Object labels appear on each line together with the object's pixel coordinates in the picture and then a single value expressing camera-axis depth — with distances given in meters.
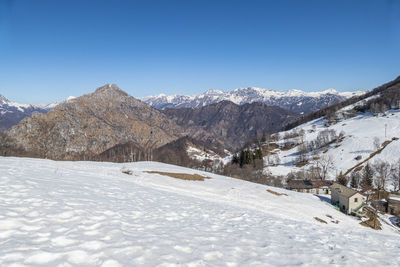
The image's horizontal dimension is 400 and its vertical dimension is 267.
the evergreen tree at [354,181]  102.31
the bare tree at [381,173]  94.86
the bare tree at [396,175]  98.21
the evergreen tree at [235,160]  160.00
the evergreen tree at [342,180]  102.26
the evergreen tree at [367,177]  103.34
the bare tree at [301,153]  160.82
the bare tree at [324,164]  122.44
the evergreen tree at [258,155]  153.25
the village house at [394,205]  66.94
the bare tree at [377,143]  144.59
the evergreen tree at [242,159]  148.75
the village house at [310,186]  88.50
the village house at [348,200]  55.97
